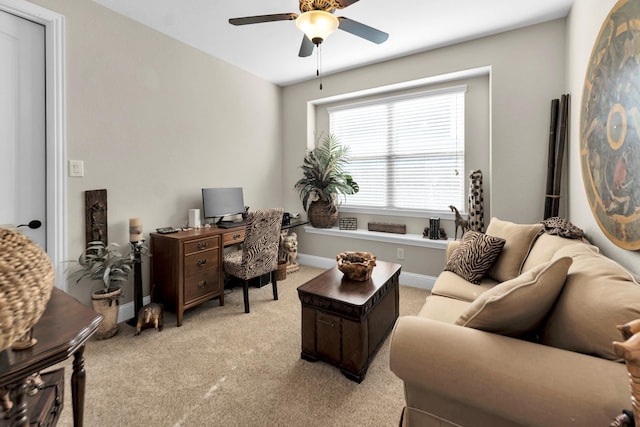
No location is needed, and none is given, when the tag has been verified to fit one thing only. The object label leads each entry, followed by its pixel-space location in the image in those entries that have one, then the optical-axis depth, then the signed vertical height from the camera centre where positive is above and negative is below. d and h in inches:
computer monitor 123.1 +3.2
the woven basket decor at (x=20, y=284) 19.7 -5.6
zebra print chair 105.3 -15.1
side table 27.1 -14.2
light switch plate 89.4 +13.0
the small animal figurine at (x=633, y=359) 23.0 -12.2
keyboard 121.2 -6.6
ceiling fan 67.9 +48.0
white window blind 135.8 +31.3
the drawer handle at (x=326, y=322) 72.2 -28.9
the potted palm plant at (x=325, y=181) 154.8 +15.1
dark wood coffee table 69.1 -28.6
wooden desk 97.9 -21.1
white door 78.9 +24.1
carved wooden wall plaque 93.3 -2.1
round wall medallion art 49.7 +16.5
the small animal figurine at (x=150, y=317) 92.0 -35.3
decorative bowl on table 80.7 -16.1
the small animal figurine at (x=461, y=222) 125.4 -5.8
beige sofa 30.9 -18.2
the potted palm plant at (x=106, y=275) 88.9 -21.0
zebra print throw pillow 81.7 -14.0
